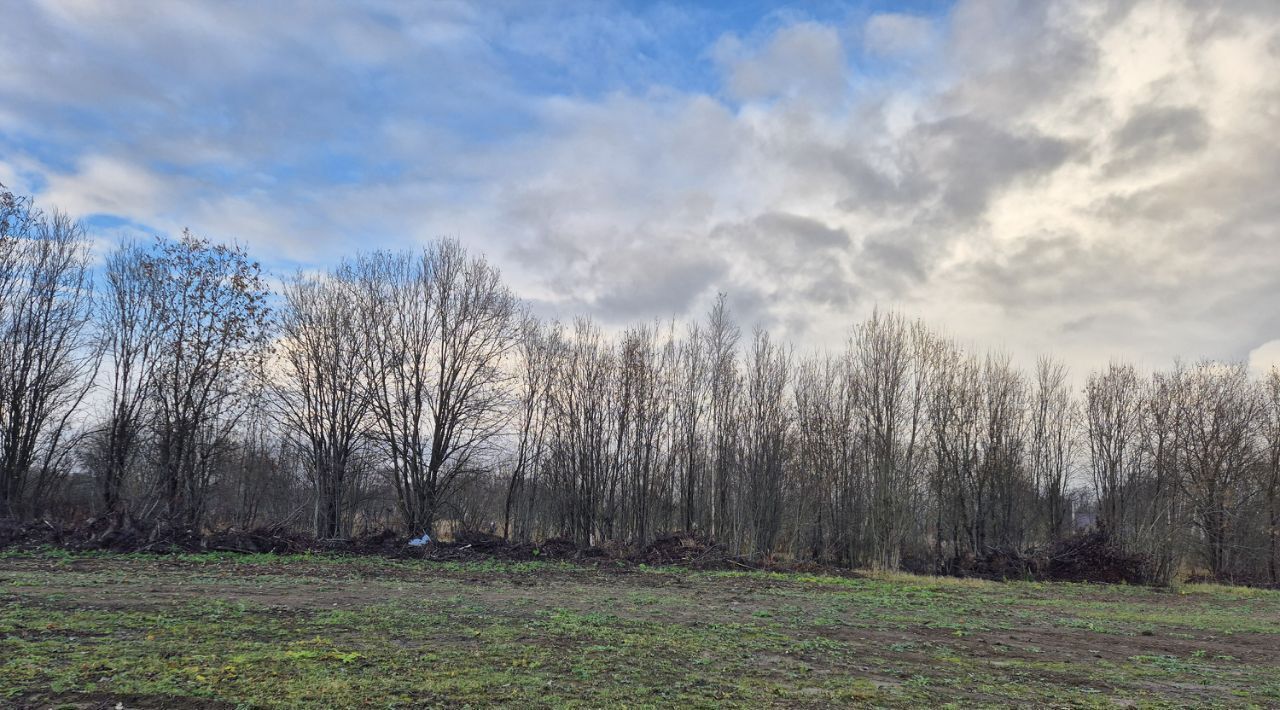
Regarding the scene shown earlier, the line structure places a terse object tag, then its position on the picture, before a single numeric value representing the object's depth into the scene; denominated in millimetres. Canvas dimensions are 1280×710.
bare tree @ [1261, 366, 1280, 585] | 31266
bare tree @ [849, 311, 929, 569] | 25266
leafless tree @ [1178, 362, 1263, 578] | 32438
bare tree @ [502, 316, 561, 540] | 31281
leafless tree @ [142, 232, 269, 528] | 24875
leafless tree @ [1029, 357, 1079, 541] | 37750
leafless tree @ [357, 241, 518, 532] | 26375
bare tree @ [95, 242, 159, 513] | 25281
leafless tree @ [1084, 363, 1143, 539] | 36438
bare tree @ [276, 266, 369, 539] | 26969
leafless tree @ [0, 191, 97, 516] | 24609
